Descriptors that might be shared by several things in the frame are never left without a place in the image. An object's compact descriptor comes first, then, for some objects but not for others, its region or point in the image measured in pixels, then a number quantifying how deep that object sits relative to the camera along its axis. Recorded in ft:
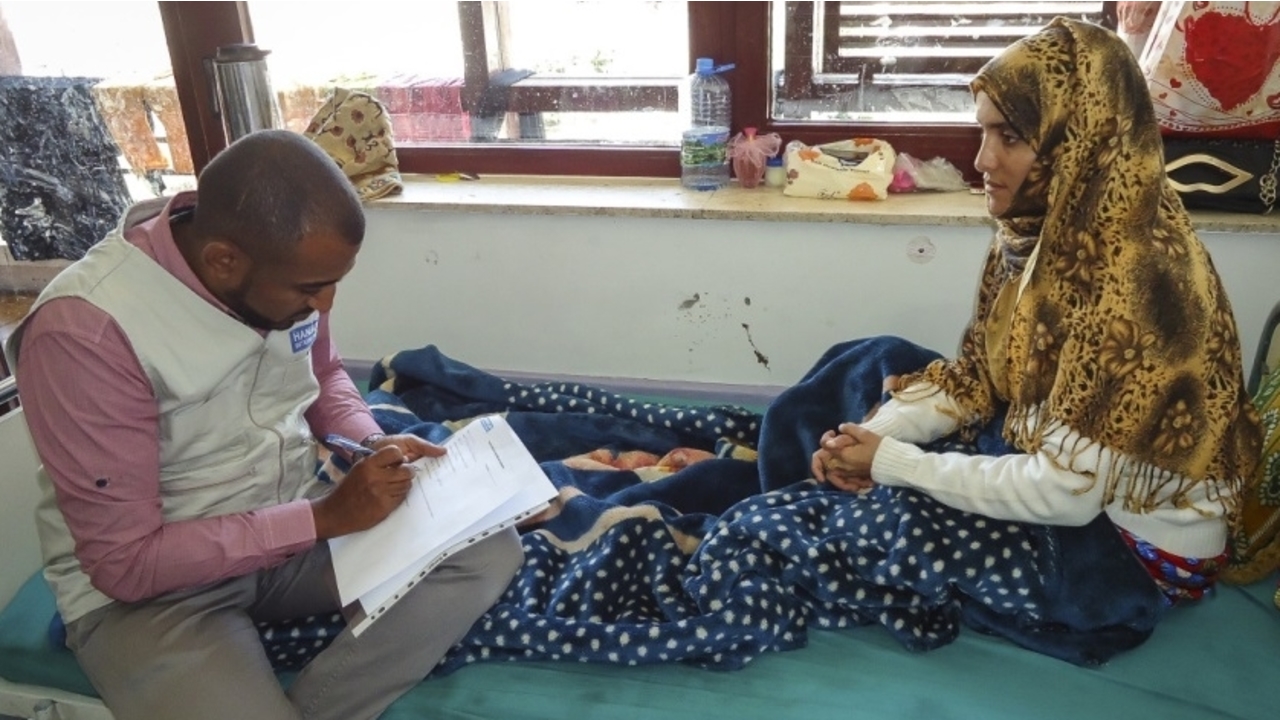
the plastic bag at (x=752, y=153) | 6.89
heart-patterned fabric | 5.36
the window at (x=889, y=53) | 6.48
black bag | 5.65
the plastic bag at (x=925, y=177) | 6.68
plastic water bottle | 6.83
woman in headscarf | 3.81
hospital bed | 3.95
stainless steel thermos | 7.14
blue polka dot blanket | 4.18
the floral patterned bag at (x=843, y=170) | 6.53
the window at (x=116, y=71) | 8.06
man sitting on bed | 3.45
